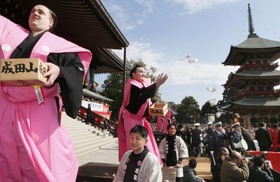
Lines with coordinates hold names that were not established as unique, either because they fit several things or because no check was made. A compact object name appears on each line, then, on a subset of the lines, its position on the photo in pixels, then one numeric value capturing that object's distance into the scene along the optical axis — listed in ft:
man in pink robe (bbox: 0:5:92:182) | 4.53
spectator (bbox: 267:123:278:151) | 29.60
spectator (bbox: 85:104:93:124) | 52.57
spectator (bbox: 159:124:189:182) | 14.58
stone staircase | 32.65
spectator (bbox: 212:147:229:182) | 18.57
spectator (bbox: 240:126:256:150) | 28.07
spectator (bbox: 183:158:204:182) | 14.78
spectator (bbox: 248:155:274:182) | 14.83
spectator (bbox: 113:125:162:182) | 7.54
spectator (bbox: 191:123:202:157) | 37.11
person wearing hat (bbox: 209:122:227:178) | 30.27
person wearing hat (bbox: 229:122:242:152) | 26.07
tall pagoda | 81.97
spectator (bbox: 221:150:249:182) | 14.08
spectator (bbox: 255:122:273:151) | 27.68
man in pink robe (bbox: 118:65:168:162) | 9.91
